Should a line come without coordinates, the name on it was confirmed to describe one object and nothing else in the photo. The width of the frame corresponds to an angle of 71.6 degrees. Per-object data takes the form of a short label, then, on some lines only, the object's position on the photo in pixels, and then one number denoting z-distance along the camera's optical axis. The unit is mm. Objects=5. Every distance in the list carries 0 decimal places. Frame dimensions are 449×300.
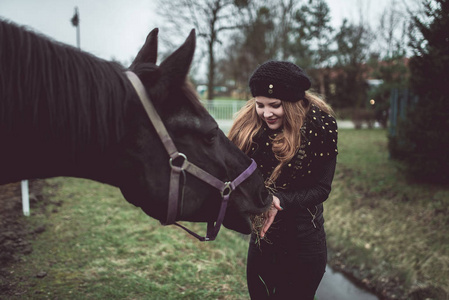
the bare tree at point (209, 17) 19219
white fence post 4640
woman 2084
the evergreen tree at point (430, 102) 5441
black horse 1265
